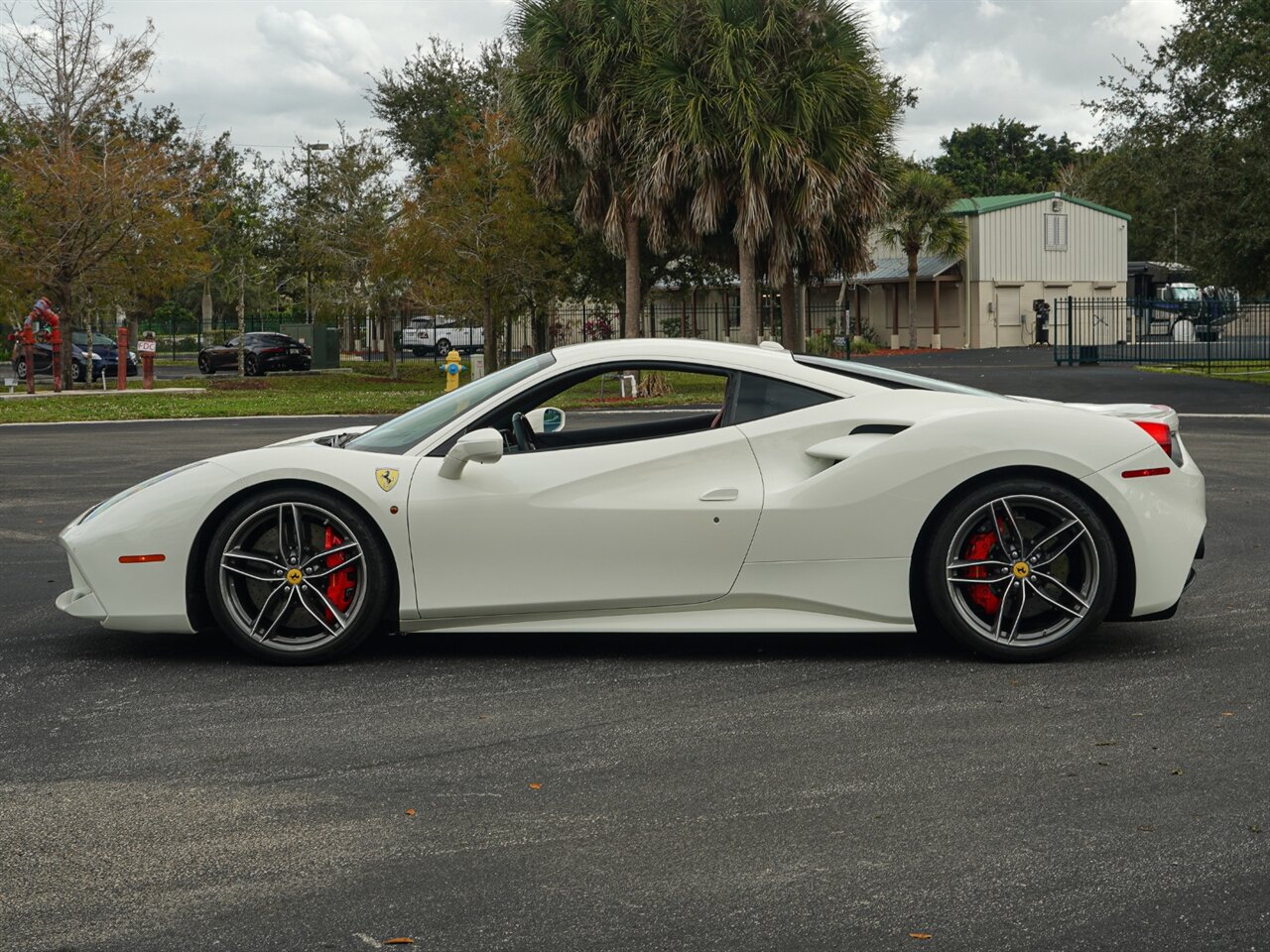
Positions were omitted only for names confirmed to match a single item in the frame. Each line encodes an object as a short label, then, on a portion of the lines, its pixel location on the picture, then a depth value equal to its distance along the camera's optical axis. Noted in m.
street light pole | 43.00
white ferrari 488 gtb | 5.93
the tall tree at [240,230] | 48.19
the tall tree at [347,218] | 42.09
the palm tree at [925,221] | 54.94
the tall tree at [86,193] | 33.06
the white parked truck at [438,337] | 62.22
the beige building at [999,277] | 57.91
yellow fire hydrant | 26.86
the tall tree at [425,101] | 47.50
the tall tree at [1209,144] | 25.67
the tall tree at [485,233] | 34.22
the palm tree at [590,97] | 27.64
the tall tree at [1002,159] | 100.31
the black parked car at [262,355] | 45.44
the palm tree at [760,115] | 26.16
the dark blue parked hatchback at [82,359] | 43.51
